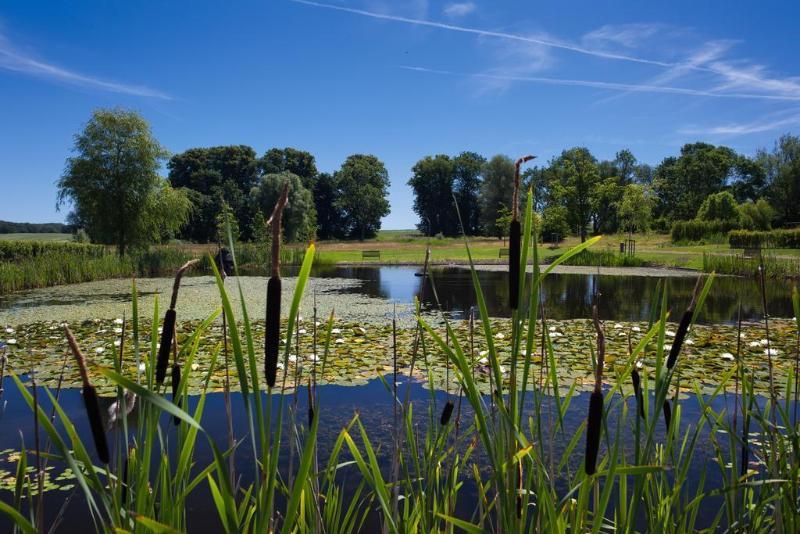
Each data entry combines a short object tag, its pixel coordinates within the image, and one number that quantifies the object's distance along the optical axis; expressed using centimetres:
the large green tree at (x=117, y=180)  2312
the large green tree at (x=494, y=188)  5969
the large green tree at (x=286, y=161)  6407
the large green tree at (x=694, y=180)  5784
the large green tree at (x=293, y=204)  4944
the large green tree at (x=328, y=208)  6569
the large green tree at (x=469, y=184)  6950
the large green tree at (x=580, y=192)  3469
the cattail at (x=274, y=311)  62
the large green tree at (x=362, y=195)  6378
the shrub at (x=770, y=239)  3167
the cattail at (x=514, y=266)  78
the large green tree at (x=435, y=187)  7200
